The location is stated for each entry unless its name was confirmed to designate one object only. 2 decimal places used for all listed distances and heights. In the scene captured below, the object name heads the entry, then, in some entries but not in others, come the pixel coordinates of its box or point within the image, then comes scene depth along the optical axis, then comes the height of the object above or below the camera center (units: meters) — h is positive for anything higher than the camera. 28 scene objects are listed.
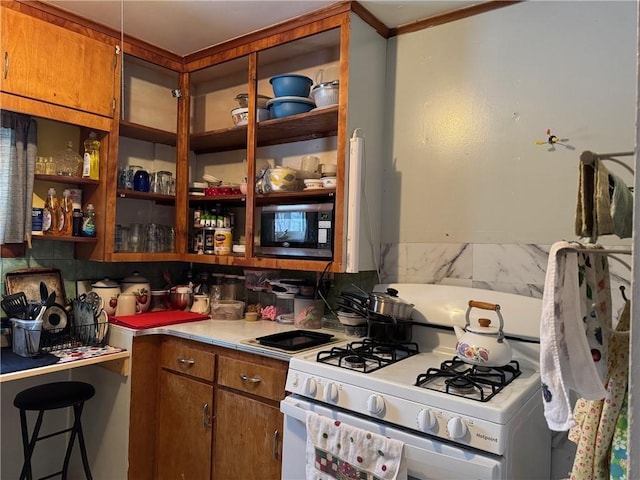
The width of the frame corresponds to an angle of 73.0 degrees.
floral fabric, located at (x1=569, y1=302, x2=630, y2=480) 0.82 -0.34
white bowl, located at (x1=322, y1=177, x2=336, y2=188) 2.08 +0.29
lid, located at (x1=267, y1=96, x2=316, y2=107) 2.23 +0.73
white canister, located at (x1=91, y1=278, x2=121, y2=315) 2.41 -0.32
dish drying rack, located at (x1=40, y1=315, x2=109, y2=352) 2.16 -0.51
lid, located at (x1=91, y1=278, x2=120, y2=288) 2.44 -0.27
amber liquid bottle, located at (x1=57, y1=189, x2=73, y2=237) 2.25 +0.10
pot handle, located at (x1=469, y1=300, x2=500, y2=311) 1.61 -0.23
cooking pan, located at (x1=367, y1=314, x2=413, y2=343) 1.90 -0.38
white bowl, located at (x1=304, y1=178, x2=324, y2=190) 2.14 +0.29
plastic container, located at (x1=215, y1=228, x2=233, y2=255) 2.54 -0.02
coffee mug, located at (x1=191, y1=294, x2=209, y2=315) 2.60 -0.40
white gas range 1.26 -0.50
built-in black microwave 2.07 +0.05
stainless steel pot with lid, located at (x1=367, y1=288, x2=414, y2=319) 1.88 -0.28
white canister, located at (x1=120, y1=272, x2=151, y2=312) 2.52 -0.30
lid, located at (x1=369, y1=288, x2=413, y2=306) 1.89 -0.24
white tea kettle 1.50 -0.36
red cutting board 2.22 -0.44
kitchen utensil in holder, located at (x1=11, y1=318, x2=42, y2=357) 1.97 -0.46
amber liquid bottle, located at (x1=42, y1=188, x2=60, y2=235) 2.19 +0.11
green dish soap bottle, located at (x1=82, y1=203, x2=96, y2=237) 2.31 +0.07
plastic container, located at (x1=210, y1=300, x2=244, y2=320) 2.50 -0.41
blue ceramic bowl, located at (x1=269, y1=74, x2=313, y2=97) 2.24 +0.81
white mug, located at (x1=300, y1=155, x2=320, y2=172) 2.32 +0.42
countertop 1.87 -0.46
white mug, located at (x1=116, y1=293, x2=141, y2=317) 2.43 -0.38
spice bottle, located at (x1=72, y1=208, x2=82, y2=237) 2.29 +0.07
